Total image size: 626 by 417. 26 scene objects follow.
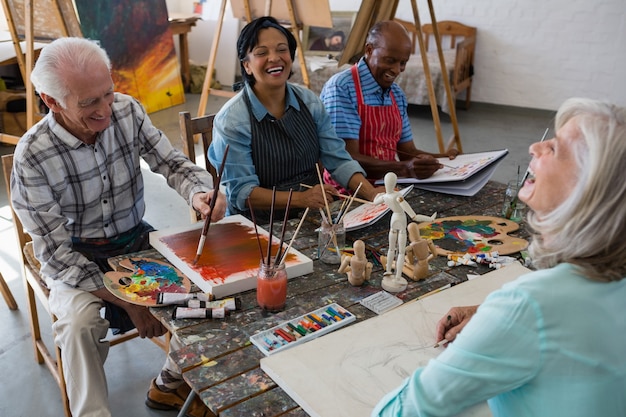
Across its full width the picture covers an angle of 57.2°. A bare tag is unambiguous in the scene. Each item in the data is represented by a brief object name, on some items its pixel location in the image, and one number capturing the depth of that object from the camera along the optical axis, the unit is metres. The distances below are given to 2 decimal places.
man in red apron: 2.70
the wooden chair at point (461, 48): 6.52
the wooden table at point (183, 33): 7.06
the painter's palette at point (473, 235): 1.78
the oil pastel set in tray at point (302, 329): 1.27
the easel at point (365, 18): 3.86
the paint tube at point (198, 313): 1.38
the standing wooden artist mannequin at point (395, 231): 1.47
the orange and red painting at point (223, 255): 1.50
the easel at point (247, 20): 4.58
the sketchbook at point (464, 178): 2.22
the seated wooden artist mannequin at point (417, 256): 1.55
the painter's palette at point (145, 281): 1.45
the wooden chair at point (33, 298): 2.06
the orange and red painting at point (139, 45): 5.78
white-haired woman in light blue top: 0.84
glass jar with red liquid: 1.40
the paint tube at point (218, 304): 1.41
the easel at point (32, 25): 3.28
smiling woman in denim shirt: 2.21
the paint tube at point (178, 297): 1.42
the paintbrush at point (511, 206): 2.02
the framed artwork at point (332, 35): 7.50
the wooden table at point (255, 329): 1.12
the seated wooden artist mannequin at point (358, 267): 1.53
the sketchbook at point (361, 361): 1.11
